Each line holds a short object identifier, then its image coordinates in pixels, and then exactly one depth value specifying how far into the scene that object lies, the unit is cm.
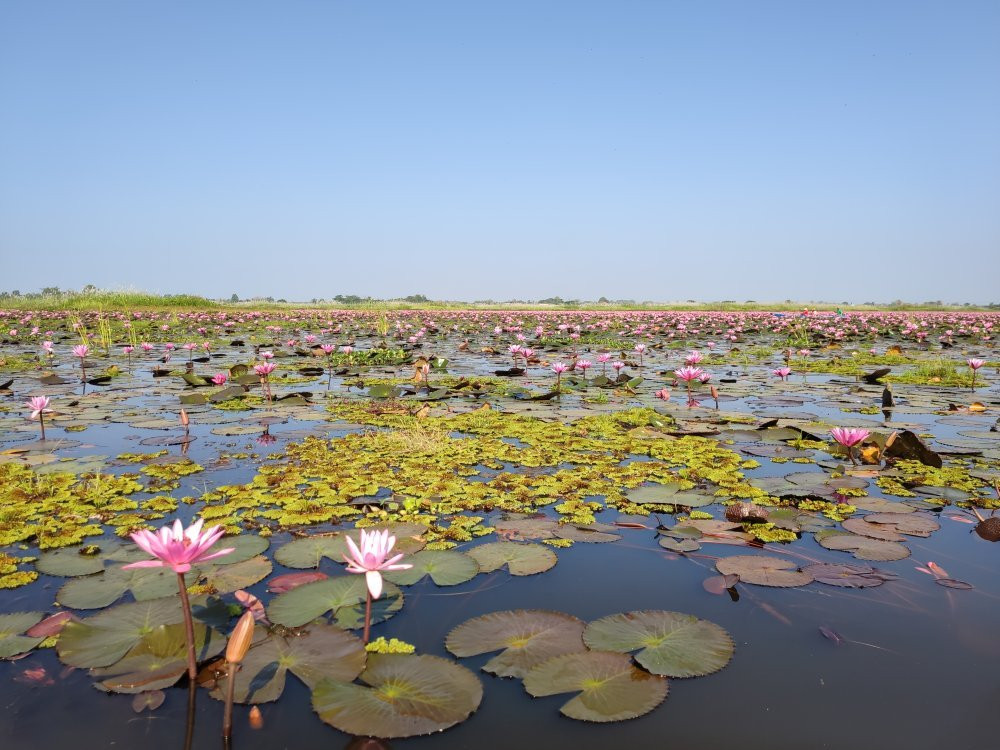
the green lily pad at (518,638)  170
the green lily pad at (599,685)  150
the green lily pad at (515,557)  231
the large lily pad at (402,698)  143
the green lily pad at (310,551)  233
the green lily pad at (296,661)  155
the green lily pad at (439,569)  219
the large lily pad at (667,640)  167
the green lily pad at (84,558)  224
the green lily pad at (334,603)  190
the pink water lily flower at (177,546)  143
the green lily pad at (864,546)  241
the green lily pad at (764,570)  219
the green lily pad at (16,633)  170
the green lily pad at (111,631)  168
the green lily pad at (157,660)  157
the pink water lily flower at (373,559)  160
